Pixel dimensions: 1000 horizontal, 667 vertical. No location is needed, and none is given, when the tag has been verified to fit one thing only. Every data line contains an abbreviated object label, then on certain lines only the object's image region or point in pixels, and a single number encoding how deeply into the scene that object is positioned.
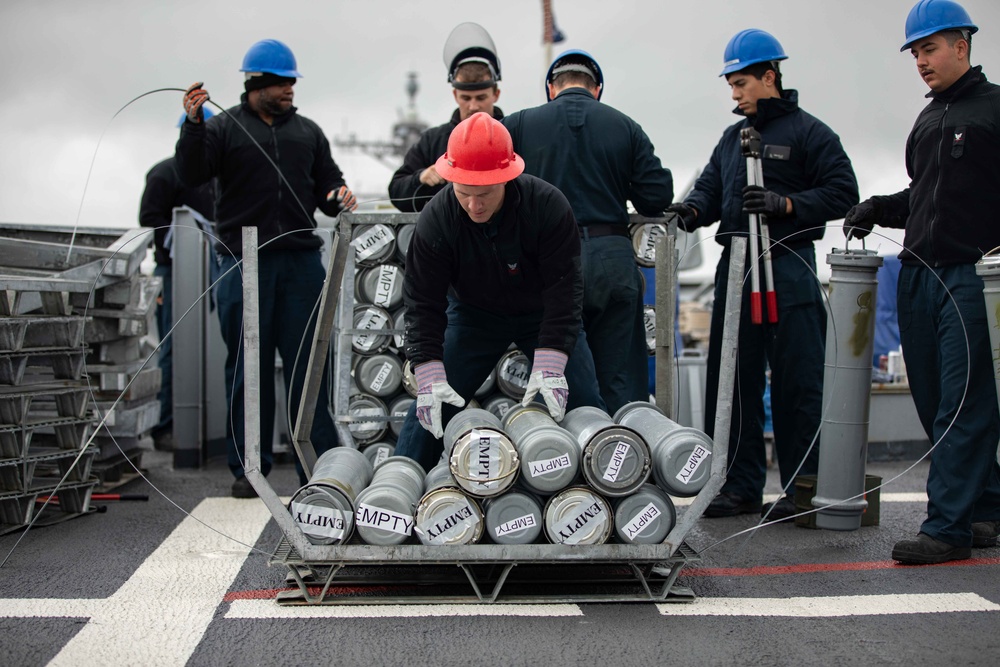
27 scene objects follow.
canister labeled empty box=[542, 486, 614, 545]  3.69
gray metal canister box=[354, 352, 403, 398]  5.64
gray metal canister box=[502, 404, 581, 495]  3.67
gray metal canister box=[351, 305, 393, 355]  5.67
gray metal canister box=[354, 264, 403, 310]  5.69
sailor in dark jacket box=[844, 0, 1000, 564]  4.37
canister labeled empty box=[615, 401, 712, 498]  3.75
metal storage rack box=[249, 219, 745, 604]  3.63
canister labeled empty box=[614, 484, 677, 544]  3.73
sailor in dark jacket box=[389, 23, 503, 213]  5.62
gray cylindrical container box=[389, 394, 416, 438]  5.62
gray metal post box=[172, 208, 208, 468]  6.76
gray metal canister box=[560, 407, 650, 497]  3.70
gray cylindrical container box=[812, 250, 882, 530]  4.91
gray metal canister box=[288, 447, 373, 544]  3.64
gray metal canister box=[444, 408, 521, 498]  3.65
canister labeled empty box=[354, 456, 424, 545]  3.65
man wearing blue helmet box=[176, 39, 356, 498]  5.66
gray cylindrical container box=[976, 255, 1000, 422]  4.02
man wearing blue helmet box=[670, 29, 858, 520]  5.24
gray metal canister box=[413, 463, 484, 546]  3.66
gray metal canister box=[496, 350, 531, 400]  5.36
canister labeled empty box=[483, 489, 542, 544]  3.68
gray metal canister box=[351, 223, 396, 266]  5.63
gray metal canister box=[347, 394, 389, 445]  5.58
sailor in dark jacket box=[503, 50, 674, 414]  4.78
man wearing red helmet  3.89
